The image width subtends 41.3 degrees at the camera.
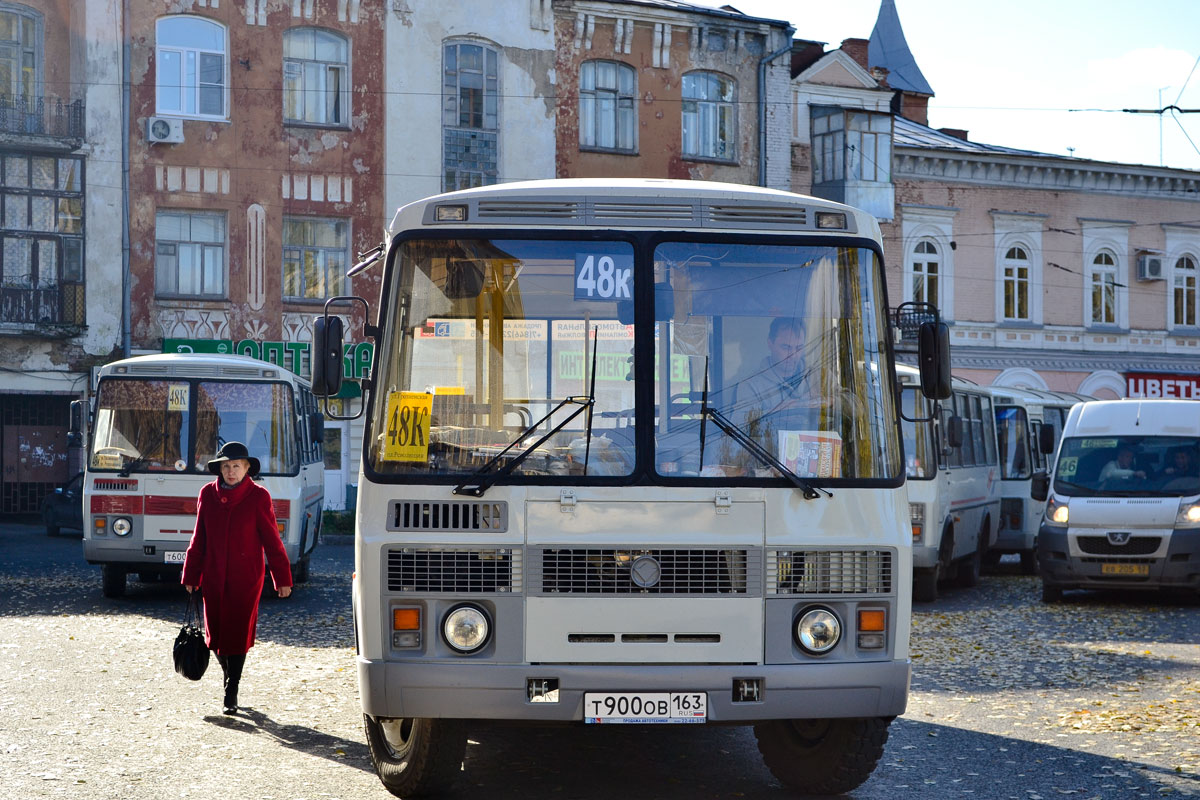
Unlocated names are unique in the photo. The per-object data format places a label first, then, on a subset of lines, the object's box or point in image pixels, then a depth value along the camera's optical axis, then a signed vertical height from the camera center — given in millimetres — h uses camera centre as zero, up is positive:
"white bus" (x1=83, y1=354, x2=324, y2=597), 17562 -336
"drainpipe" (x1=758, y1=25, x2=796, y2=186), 39469 +7372
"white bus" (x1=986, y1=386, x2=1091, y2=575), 24938 -1026
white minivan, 18312 -1016
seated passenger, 19219 -656
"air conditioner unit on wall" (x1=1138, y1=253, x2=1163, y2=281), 45625 +4212
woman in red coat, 10336 -946
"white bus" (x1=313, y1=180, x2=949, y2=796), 7074 -254
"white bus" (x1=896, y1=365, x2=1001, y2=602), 18438 -887
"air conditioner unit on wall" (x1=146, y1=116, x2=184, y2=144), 33281 +5911
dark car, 30016 -1816
